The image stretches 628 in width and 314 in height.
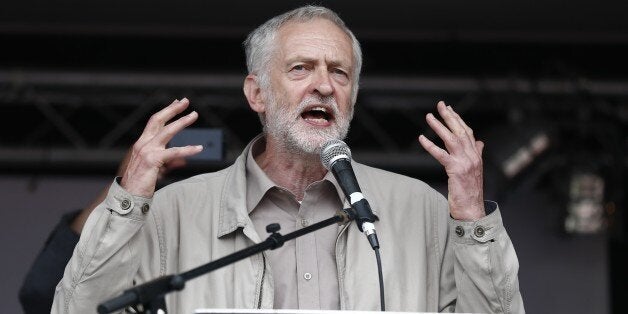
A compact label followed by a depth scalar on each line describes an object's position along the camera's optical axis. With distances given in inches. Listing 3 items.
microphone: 190.7
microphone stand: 168.2
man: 210.4
